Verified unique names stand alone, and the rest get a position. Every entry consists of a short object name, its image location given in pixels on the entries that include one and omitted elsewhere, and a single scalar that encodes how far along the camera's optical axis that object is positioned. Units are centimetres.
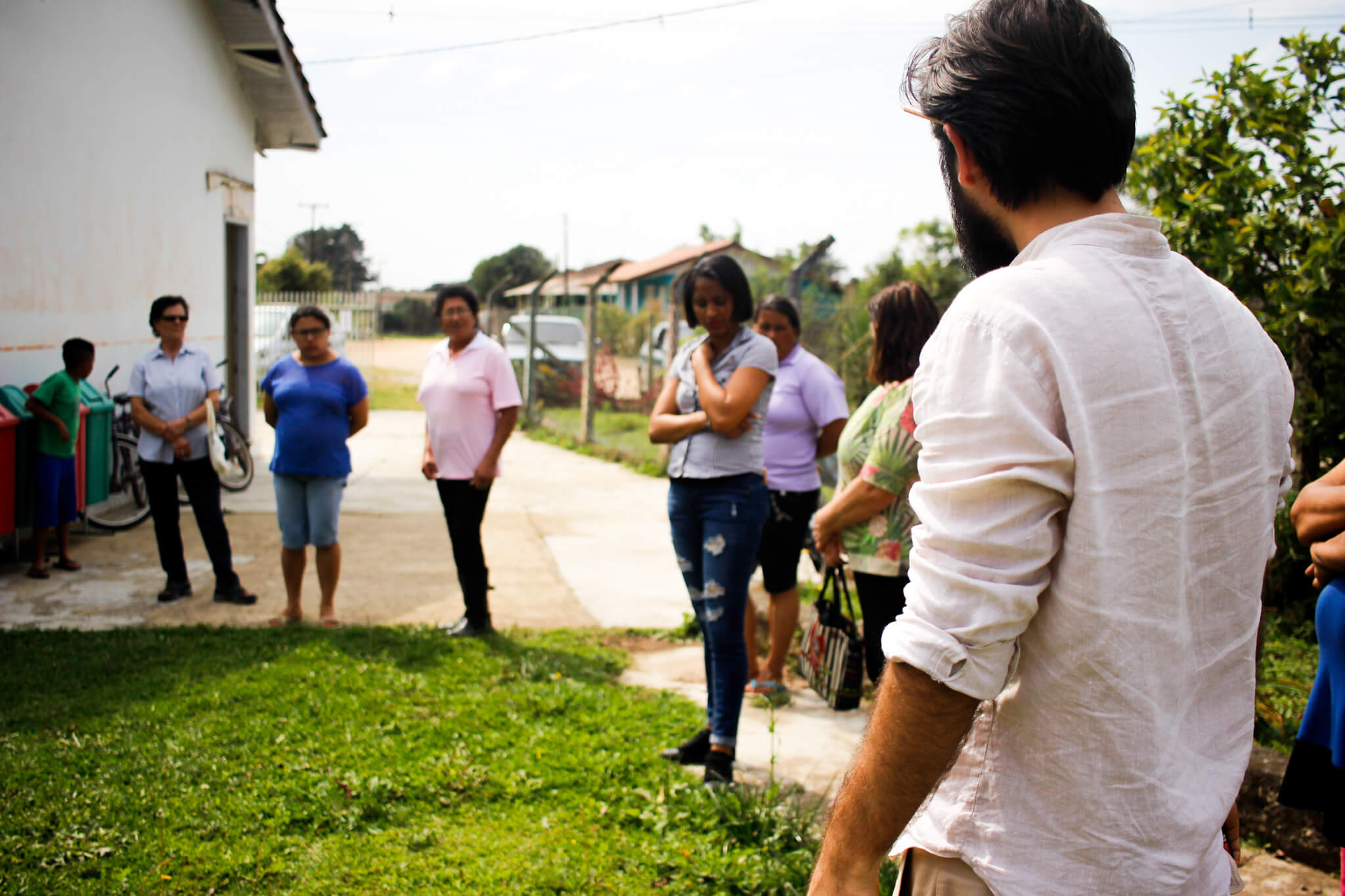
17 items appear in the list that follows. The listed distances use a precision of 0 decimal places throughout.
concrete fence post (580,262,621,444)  1338
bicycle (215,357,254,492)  989
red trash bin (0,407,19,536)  635
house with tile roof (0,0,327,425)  718
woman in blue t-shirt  571
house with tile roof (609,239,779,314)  4278
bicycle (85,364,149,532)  823
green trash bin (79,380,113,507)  762
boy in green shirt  661
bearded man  119
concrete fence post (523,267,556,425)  1569
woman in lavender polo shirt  502
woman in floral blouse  343
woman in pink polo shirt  572
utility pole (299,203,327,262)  6235
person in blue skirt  204
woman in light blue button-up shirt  625
